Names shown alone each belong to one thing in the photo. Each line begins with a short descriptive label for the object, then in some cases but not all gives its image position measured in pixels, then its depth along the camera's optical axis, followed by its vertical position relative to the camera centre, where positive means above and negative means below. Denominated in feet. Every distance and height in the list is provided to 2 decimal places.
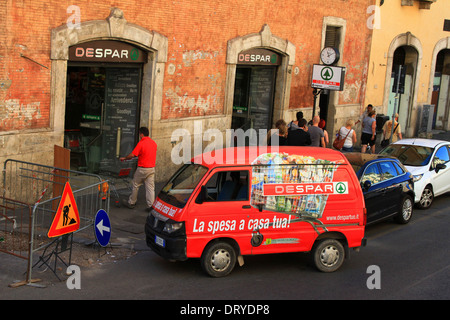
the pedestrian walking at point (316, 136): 52.41 -2.84
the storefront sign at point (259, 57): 60.23 +4.11
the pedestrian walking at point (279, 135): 48.78 -2.87
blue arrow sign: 32.53 -7.65
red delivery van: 30.68 -5.71
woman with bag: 56.54 -3.15
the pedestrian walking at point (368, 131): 62.75 -2.45
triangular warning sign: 29.35 -6.53
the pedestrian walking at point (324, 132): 54.46 -2.51
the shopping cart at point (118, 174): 47.37 -7.25
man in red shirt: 42.98 -5.57
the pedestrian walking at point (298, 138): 47.91 -2.85
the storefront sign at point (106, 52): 44.50 +2.54
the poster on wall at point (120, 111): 51.42 -2.01
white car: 48.52 -4.23
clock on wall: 63.87 +5.06
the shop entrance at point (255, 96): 65.46 +0.14
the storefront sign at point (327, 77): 60.08 +2.59
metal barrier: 34.04 -7.11
